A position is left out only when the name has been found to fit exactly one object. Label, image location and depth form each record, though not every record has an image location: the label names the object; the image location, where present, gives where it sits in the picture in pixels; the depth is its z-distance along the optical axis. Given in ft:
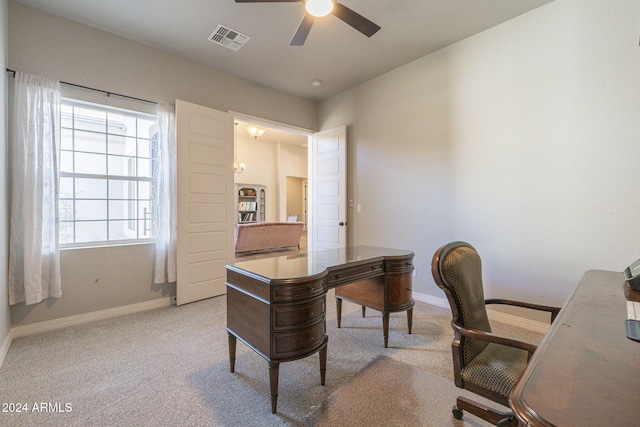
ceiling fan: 6.51
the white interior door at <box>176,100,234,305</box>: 10.94
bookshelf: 29.14
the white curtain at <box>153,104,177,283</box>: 10.73
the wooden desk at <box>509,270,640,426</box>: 1.73
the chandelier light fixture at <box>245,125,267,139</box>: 23.25
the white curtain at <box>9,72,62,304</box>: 8.16
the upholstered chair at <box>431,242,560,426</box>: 3.92
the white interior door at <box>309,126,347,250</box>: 14.29
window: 9.55
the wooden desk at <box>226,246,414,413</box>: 5.12
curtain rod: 8.17
